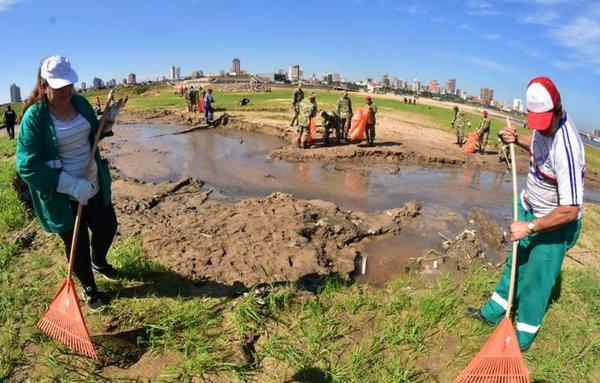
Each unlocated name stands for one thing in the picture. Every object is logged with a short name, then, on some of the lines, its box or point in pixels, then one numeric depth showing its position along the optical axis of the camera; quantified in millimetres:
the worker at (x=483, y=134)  12805
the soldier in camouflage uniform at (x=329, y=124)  12820
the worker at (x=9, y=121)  15038
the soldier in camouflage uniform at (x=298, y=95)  14978
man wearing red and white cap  2621
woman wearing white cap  2848
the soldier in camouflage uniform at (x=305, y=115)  11711
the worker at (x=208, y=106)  17438
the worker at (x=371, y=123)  12492
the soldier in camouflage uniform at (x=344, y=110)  13180
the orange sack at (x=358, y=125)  13092
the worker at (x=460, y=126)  14258
